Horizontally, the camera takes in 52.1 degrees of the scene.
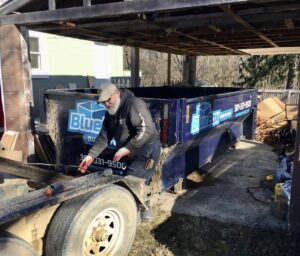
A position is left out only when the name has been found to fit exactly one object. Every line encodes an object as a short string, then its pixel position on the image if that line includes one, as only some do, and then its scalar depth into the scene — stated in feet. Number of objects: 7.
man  11.99
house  38.24
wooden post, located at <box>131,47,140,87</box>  32.14
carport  13.91
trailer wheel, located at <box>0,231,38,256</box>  7.04
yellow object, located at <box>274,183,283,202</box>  15.25
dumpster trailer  8.46
